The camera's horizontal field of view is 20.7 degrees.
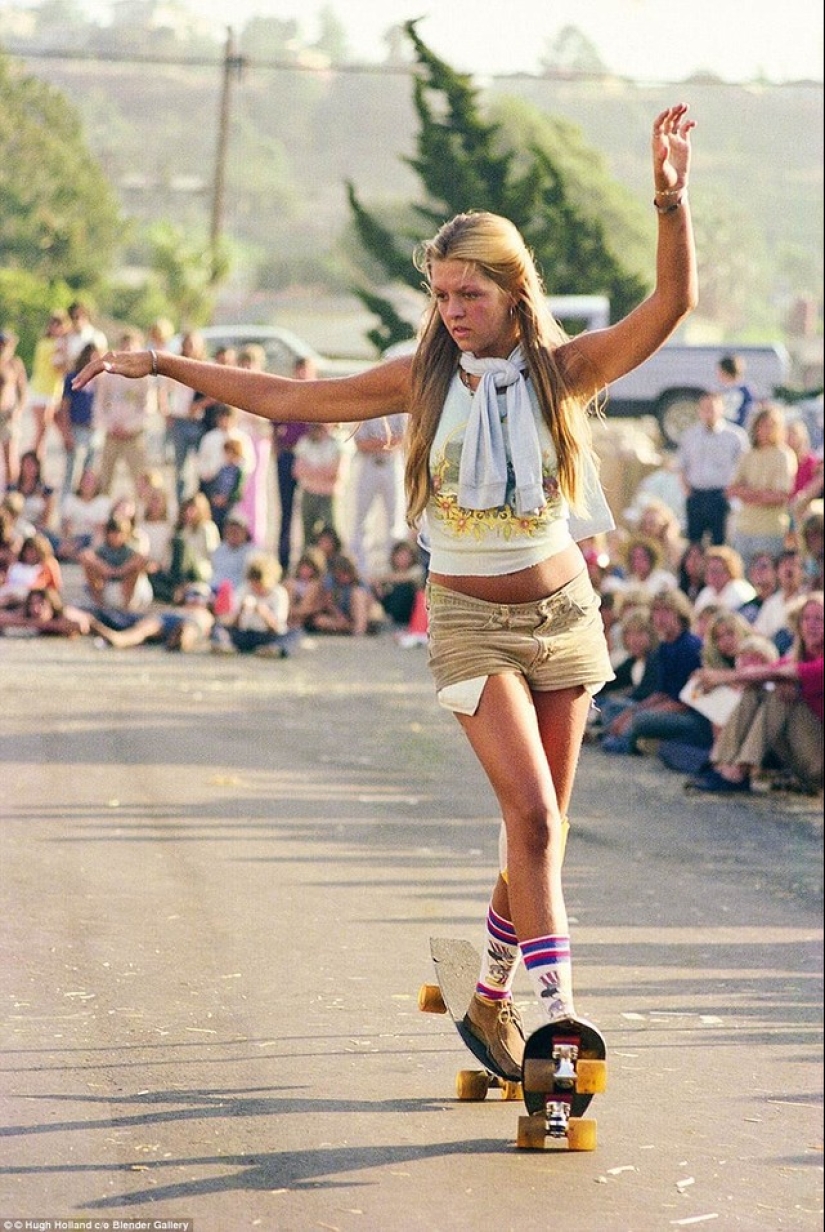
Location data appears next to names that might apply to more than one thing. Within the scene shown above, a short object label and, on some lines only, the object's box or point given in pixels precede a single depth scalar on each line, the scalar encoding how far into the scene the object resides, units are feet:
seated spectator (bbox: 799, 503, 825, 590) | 43.57
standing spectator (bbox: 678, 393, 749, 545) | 59.26
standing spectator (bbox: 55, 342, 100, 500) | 71.51
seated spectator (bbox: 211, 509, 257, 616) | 61.11
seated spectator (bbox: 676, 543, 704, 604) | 51.65
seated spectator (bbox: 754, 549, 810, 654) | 44.27
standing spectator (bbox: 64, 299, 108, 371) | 71.67
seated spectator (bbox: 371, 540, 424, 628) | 64.75
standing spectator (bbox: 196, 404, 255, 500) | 64.85
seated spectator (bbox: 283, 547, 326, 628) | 62.54
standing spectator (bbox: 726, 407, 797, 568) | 54.80
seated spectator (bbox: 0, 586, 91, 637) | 59.00
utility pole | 176.86
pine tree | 127.85
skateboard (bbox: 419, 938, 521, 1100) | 18.58
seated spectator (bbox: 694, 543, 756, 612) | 48.11
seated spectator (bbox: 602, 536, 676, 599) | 50.70
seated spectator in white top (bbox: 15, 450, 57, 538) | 70.38
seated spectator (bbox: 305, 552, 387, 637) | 62.75
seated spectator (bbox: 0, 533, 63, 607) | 58.95
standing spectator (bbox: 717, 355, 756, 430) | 69.05
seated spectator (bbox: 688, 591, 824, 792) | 39.19
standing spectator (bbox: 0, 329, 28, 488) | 72.33
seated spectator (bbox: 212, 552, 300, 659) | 58.70
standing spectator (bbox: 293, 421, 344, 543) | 66.74
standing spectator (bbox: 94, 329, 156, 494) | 70.90
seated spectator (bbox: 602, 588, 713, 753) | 43.75
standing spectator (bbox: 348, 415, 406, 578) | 66.54
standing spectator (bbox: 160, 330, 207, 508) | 71.05
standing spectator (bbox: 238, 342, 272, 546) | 64.59
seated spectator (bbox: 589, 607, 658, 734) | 45.44
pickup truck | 111.75
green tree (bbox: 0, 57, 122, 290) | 283.59
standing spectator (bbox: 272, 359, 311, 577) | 68.18
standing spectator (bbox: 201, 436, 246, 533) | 64.49
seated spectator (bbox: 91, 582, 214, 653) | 58.54
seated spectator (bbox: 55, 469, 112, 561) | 67.92
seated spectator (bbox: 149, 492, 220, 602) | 62.08
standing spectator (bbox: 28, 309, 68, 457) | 72.43
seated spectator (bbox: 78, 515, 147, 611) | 61.31
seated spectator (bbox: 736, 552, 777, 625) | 46.09
